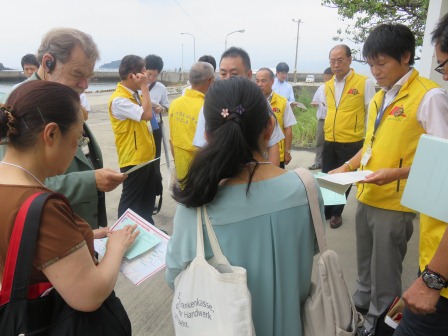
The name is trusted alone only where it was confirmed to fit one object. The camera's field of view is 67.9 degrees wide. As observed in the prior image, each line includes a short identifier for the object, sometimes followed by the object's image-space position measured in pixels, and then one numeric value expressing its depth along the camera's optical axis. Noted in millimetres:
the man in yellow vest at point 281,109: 3400
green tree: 5695
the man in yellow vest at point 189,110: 2996
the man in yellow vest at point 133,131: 3092
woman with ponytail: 1015
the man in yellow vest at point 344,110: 3607
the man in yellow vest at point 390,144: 1729
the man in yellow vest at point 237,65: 2629
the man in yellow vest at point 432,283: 1153
